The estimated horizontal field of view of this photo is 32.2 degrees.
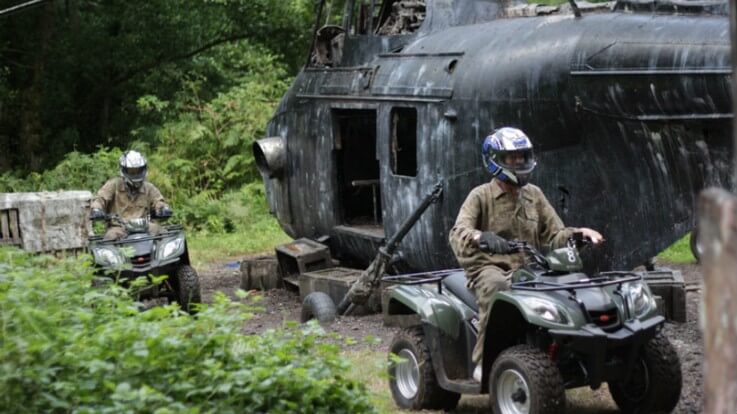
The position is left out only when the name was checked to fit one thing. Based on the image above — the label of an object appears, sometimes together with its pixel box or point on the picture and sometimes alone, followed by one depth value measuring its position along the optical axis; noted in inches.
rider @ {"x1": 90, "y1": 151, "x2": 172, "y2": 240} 546.3
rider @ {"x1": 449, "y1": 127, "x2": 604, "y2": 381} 326.3
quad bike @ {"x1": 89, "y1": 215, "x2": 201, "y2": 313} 523.8
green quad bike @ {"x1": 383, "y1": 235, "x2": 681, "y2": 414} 299.0
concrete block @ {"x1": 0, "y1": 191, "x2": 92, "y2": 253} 679.1
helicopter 419.5
